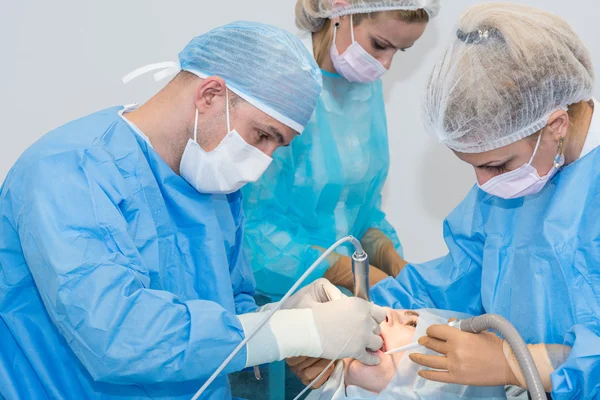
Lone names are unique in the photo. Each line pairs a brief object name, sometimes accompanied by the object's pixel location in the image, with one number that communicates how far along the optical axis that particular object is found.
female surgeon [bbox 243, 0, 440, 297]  2.29
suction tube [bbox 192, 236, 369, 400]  1.49
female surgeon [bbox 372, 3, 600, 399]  1.54
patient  1.87
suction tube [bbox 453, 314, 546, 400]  1.41
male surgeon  1.40
